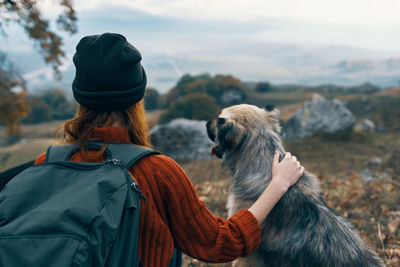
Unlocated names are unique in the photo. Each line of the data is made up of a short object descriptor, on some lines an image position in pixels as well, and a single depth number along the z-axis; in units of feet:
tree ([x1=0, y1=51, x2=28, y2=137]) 37.37
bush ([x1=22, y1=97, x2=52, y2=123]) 70.74
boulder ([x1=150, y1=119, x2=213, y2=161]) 38.09
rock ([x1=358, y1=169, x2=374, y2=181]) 24.58
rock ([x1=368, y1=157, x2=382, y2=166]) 30.57
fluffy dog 7.82
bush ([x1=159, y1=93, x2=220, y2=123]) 44.73
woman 5.64
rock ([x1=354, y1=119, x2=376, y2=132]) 48.08
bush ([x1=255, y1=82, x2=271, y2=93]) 91.30
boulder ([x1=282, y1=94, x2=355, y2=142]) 41.70
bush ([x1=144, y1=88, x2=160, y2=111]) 68.34
